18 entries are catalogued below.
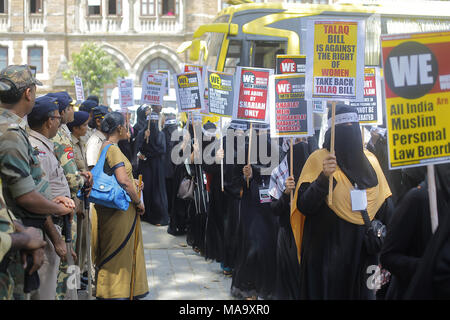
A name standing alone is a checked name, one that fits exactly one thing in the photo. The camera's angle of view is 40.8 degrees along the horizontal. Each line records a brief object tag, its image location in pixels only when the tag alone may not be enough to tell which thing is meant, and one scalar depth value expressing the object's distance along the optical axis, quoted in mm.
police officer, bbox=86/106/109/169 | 6441
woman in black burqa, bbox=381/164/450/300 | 3086
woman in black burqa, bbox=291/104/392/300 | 4445
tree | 34969
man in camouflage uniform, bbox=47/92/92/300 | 4980
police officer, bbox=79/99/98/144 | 7331
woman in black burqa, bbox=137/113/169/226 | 11266
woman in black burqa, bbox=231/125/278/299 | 6359
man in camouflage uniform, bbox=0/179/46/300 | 3010
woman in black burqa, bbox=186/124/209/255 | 8898
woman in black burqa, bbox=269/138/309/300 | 5668
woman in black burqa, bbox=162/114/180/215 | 11234
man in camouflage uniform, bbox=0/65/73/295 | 3369
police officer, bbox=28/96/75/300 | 4133
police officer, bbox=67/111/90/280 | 6211
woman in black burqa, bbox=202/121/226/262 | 8094
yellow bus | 11414
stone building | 39031
